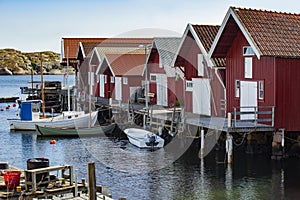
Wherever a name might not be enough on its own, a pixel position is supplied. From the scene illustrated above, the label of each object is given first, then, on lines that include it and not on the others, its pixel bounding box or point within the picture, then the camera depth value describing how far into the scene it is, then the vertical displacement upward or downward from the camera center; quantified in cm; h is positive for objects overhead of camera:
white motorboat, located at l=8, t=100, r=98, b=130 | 4362 -222
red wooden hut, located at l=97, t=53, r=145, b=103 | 4812 +154
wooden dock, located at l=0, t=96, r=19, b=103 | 7912 -113
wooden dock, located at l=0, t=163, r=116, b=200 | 1602 -278
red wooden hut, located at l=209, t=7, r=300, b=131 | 2839 +171
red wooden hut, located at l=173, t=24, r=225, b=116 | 3372 +123
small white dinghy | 3494 -293
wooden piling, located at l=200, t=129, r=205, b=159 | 3038 -288
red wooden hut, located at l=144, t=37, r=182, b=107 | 4028 +152
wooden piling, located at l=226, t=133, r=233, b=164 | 2806 -270
